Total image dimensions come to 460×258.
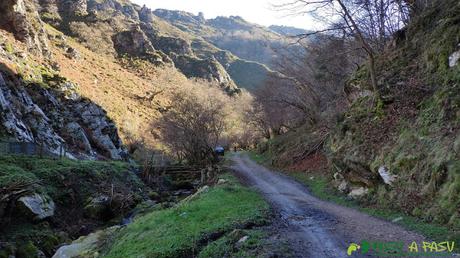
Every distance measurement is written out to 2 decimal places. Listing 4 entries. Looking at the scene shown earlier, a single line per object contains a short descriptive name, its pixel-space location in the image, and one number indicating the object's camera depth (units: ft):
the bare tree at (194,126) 106.83
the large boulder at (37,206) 50.55
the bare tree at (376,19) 66.63
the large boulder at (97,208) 60.29
